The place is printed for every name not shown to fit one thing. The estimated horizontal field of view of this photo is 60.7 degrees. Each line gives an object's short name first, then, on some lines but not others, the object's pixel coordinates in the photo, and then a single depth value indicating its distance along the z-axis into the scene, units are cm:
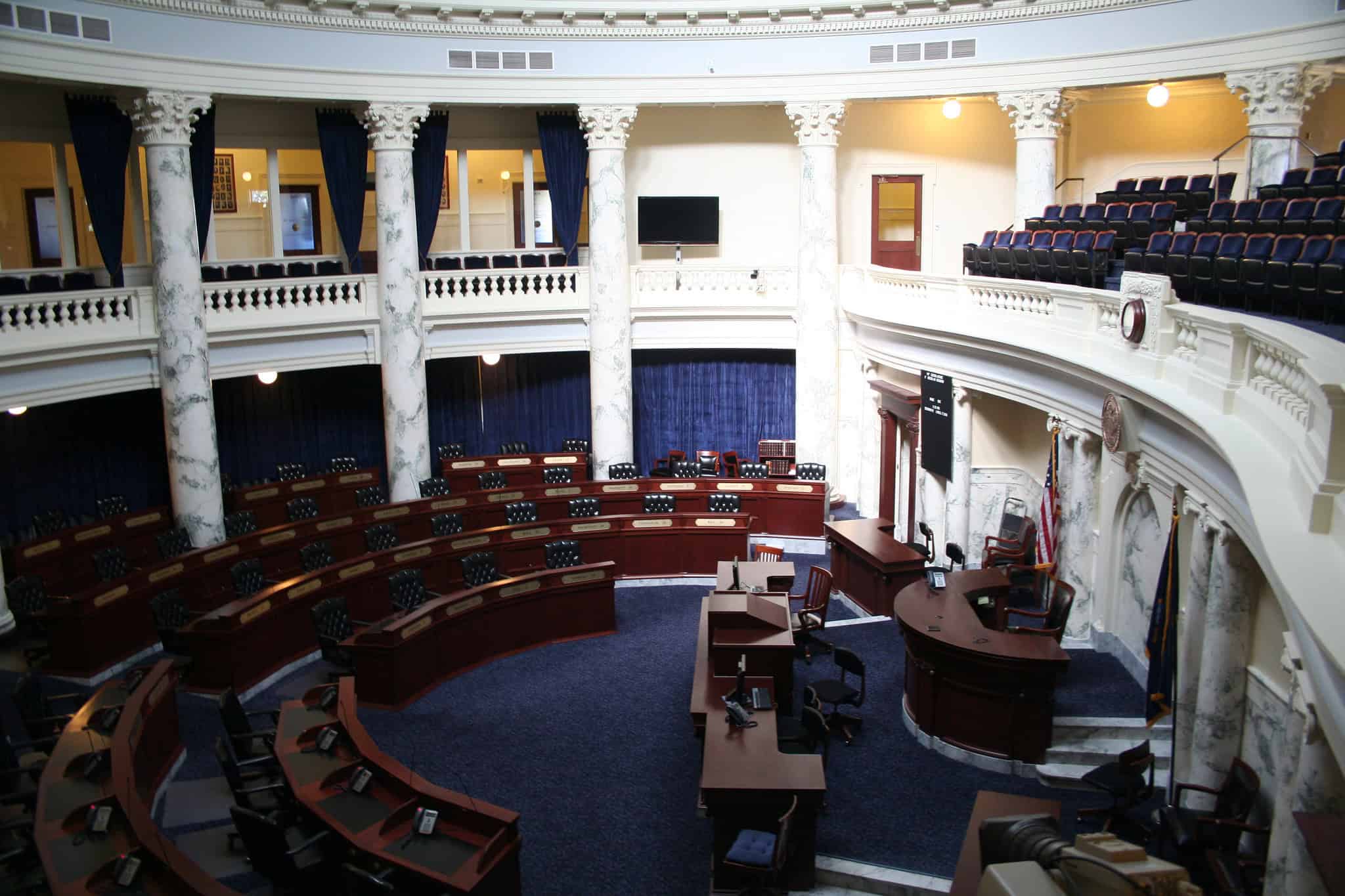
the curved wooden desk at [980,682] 899
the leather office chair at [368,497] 1554
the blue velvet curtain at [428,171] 1658
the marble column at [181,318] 1357
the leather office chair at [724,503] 1500
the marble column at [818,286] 1650
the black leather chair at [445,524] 1411
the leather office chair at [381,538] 1373
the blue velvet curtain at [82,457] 1420
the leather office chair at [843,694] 946
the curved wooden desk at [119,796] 630
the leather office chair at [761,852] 689
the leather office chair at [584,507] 1484
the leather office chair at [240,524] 1382
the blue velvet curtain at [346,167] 1608
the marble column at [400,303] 1552
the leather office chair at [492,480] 1617
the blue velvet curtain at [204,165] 1462
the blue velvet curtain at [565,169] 1708
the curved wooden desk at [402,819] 656
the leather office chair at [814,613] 1151
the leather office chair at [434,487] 1550
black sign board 1346
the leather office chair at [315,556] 1276
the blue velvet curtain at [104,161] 1382
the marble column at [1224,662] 750
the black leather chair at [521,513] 1468
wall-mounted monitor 1789
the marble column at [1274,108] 1347
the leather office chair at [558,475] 1645
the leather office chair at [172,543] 1319
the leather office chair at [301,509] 1467
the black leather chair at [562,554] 1337
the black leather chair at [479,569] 1280
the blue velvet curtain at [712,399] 1850
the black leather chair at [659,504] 1487
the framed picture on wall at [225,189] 1702
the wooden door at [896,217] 1839
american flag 1135
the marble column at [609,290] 1638
